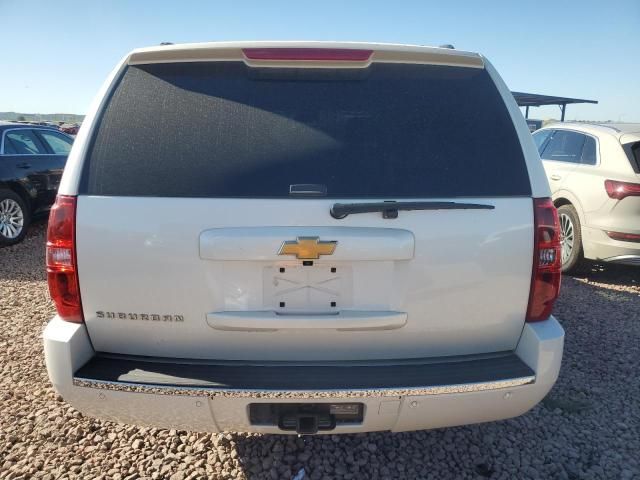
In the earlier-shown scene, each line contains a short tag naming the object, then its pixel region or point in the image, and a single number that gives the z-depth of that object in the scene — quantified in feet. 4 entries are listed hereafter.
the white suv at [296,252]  5.76
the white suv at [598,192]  16.20
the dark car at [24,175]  22.25
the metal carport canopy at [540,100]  70.40
